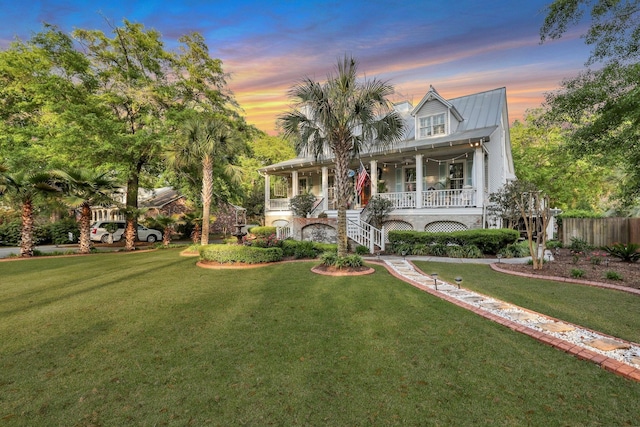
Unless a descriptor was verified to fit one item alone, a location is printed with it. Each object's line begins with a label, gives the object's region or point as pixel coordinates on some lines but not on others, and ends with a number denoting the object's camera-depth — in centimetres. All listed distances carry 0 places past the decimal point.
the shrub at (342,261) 848
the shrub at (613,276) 711
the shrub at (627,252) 949
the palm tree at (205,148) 1389
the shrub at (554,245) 1353
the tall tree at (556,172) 2148
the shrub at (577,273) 742
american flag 1286
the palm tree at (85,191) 1325
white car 1967
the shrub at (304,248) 1148
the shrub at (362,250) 1233
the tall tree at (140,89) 1606
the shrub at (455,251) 1108
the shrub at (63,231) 1931
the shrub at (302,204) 1612
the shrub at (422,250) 1185
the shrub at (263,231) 1641
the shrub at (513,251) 1110
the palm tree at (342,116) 848
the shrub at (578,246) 1184
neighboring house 2547
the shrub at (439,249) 1155
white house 1287
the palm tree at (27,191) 1202
